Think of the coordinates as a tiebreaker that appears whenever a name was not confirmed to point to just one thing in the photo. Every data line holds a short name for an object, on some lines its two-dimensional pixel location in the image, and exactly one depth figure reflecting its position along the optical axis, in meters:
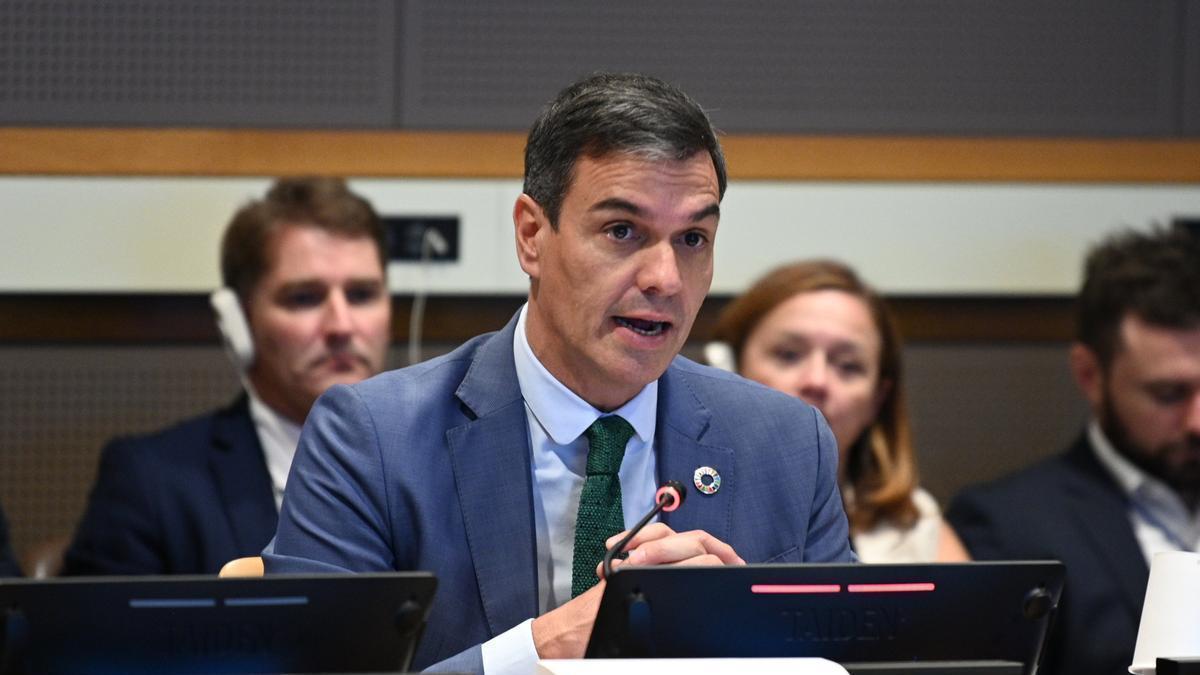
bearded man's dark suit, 6.37
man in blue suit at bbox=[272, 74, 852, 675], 3.81
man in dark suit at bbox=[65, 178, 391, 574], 6.00
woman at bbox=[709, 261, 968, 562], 6.53
